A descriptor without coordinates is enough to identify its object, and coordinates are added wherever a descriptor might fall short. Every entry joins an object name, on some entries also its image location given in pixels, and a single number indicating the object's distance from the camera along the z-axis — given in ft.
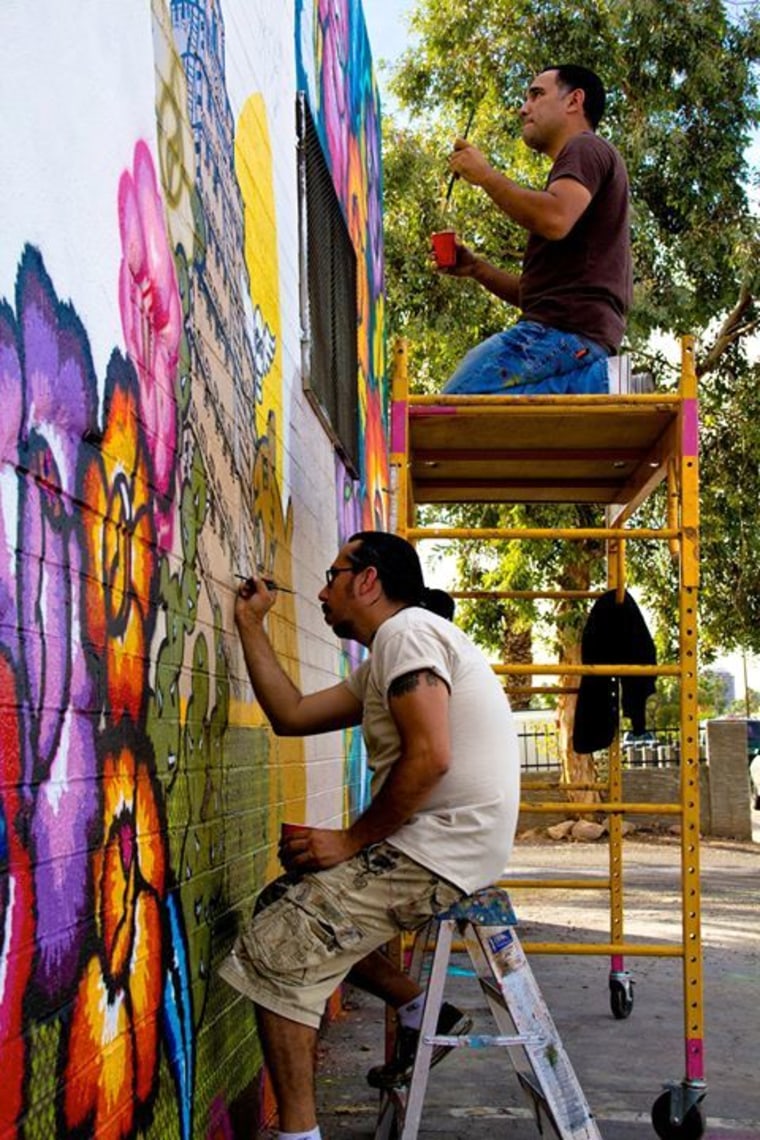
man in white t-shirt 11.25
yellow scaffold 15.70
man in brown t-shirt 16.35
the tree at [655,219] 56.65
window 19.46
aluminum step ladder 11.96
